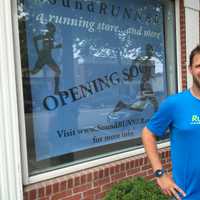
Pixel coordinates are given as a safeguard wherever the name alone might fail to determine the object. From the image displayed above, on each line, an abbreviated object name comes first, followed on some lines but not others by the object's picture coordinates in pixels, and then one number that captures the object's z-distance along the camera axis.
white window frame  3.44
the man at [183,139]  2.11
